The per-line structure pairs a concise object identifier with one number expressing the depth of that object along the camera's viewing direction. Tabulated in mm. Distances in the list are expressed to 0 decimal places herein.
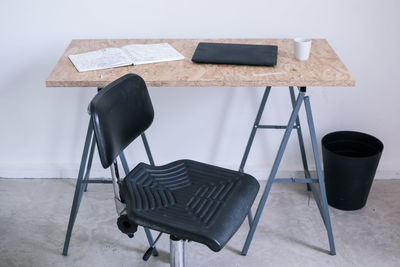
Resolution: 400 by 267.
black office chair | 1635
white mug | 2051
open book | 2042
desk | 1902
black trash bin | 2453
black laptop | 2037
